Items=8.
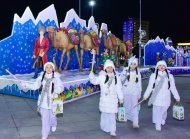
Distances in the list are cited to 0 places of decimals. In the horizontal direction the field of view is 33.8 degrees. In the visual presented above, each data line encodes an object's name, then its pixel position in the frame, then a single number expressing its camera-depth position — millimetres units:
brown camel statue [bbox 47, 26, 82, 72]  13421
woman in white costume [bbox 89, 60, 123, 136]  6504
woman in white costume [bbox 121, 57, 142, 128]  7402
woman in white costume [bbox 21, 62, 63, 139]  6211
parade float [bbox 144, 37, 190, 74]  25344
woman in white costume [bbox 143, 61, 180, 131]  7062
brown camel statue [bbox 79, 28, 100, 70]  15548
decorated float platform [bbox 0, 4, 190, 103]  11414
